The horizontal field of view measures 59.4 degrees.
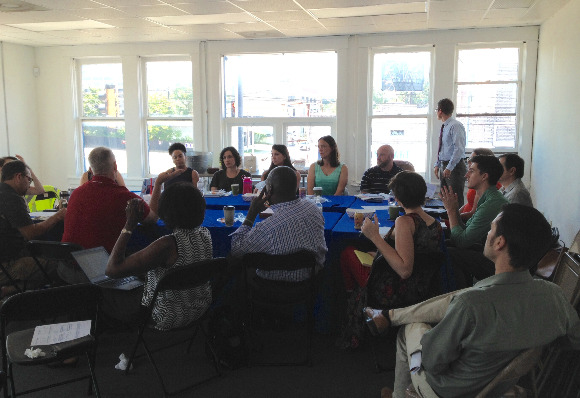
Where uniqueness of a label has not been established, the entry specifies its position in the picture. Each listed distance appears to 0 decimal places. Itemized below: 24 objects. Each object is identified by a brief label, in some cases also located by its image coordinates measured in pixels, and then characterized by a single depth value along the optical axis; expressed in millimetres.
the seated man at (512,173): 4068
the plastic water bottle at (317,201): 4477
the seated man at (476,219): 3434
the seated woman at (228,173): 5824
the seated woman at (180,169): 5434
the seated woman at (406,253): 2730
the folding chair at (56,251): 3115
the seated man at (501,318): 1643
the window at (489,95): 7430
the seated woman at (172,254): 2572
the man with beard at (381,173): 5508
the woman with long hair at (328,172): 5582
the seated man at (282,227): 2980
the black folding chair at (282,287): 2848
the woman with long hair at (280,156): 5605
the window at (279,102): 8203
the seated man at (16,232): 3557
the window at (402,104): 7762
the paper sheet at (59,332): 2416
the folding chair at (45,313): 2231
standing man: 6676
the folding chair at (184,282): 2490
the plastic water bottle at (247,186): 5176
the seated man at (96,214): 3244
